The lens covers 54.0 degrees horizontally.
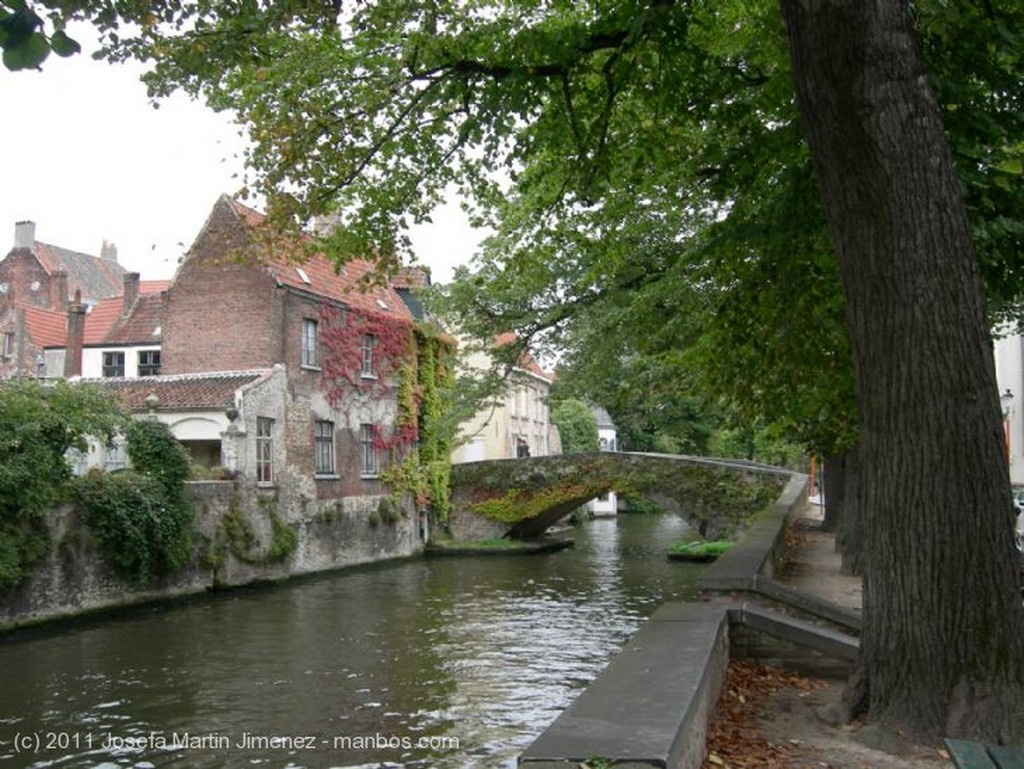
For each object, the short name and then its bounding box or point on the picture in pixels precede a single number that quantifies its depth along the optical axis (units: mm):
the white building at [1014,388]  27922
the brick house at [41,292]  36719
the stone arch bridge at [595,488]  28188
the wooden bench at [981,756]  3769
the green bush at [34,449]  16438
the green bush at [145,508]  18531
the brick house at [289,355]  25547
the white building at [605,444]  53938
